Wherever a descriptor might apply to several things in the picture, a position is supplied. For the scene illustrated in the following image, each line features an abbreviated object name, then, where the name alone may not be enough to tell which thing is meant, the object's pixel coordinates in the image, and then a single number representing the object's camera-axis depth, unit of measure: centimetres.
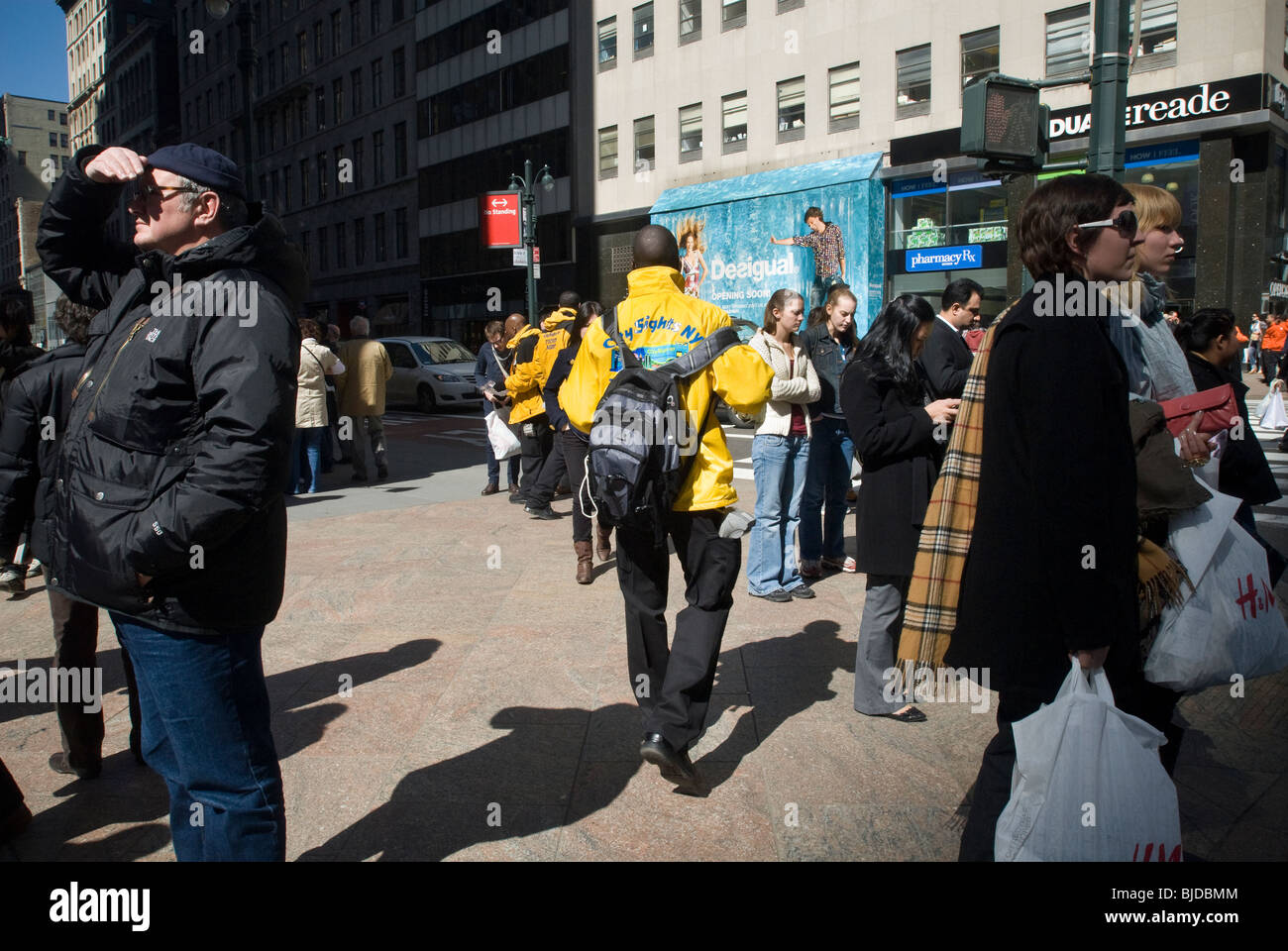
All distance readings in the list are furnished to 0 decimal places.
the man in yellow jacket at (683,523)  365
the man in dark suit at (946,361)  456
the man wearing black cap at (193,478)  226
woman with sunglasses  233
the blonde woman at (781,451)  635
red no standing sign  2420
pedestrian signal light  732
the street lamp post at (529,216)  2180
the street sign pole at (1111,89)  678
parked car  2205
